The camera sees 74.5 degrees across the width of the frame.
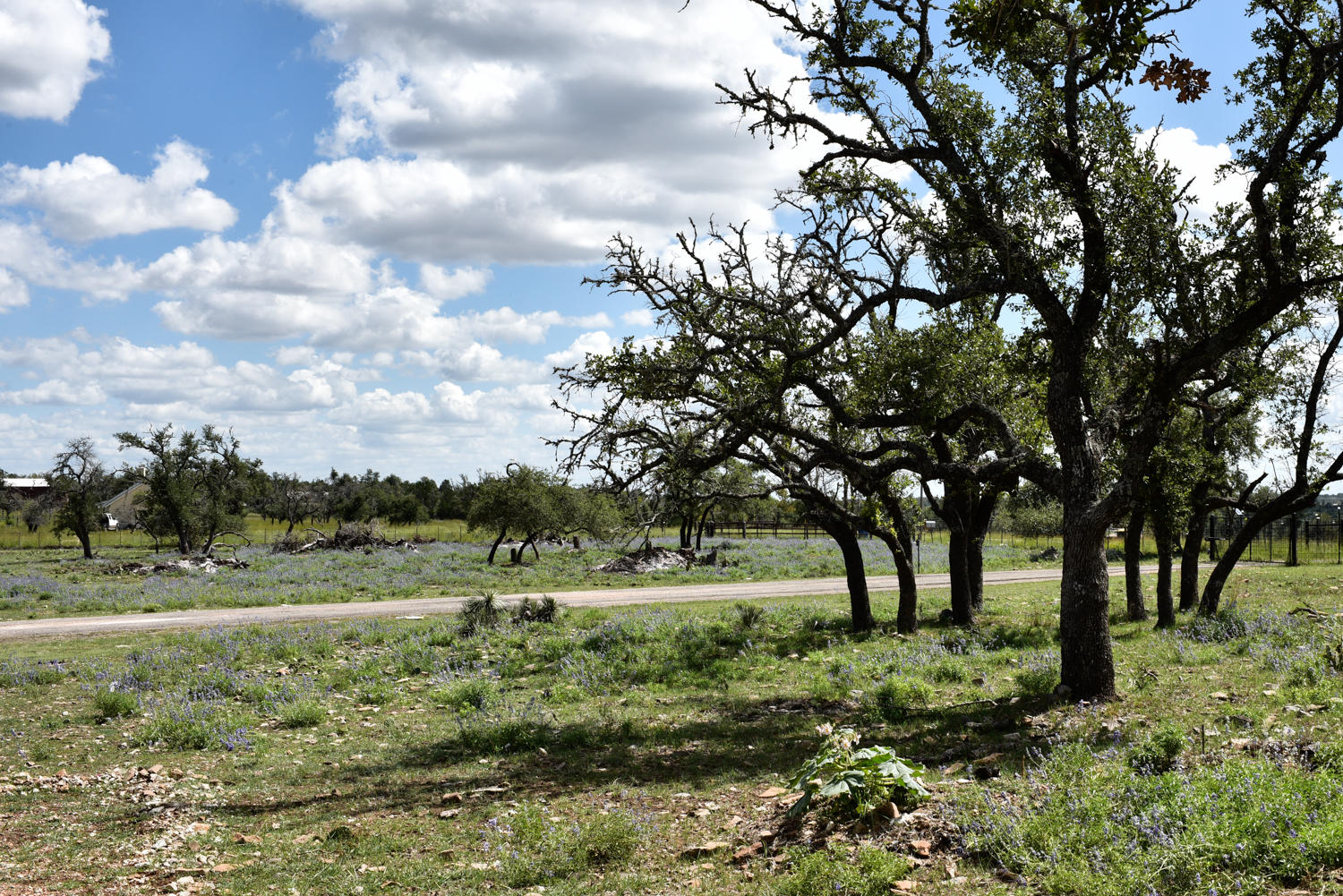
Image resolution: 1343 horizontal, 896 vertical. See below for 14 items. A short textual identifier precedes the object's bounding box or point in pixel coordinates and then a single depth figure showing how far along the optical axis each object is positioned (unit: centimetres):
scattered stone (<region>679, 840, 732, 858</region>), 715
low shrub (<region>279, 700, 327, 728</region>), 1259
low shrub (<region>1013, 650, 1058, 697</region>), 1206
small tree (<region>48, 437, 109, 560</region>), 5503
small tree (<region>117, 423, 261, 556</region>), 5131
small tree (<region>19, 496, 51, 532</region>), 7902
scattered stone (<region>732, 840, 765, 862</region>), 697
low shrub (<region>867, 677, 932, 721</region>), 1208
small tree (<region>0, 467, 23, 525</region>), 10679
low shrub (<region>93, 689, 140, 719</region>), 1320
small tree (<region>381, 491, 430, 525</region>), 9619
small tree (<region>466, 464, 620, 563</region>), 4378
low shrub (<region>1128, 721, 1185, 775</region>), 732
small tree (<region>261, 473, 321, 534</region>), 9031
